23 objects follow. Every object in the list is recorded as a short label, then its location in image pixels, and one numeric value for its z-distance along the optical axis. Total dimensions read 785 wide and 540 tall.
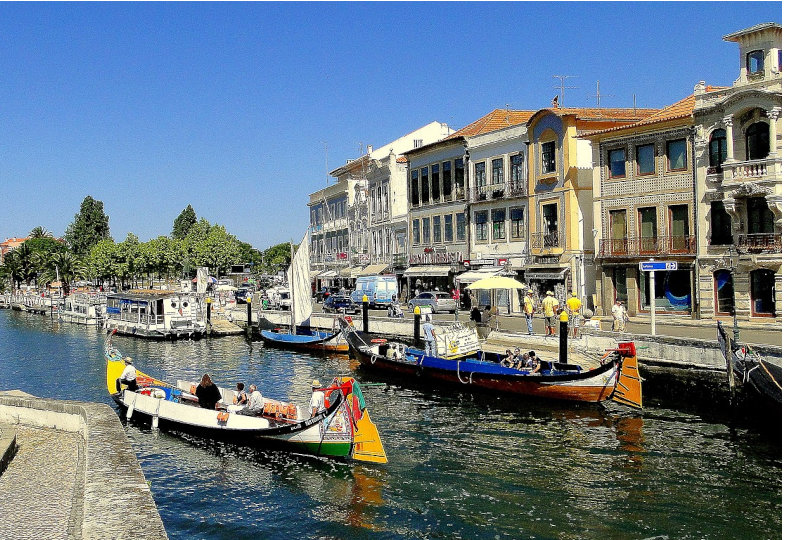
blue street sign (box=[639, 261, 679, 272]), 33.09
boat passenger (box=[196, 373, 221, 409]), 24.75
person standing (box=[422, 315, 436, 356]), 34.88
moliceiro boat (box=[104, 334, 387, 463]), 20.95
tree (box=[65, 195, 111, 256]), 140.62
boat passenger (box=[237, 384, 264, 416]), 23.64
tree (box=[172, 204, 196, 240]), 157.51
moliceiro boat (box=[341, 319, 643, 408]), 26.91
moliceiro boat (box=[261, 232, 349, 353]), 46.31
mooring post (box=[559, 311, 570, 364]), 30.28
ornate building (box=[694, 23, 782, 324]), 35.53
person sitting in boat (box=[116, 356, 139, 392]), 27.92
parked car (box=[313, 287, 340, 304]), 73.69
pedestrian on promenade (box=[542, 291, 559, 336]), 37.19
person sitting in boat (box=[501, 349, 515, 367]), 30.35
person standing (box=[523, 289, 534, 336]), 37.62
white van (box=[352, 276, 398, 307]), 59.69
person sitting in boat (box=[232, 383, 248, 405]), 24.77
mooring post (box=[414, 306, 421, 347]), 41.73
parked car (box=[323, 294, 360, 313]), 58.28
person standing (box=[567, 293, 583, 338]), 35.72
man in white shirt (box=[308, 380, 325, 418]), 22.12
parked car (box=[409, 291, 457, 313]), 52.38
